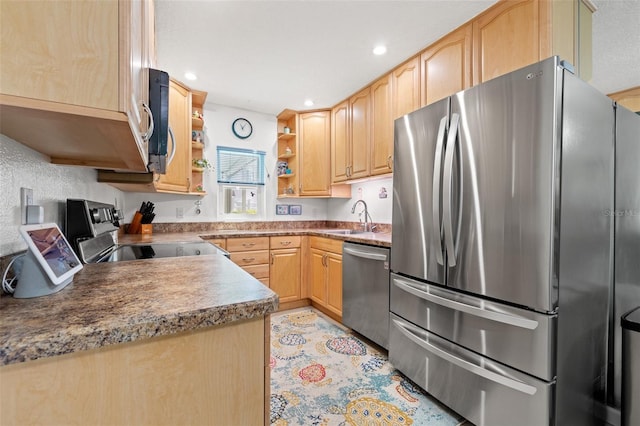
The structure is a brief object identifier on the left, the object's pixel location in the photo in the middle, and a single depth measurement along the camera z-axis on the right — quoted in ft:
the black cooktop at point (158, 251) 4.74
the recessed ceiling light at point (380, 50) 7.25
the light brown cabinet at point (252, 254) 9.59
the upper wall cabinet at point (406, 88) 7.50
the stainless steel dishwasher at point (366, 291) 7.14
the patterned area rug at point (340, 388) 5.16
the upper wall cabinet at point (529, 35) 5.01
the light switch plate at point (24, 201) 2.81
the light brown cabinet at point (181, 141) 8.93
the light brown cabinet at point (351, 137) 9.50
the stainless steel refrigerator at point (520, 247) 3.96
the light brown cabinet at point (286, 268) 10.24
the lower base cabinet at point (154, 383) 1.75
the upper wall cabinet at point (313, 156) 11.64
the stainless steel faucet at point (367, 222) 10.80
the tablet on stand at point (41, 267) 2.36
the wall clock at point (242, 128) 11.55
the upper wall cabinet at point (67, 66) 1.75
